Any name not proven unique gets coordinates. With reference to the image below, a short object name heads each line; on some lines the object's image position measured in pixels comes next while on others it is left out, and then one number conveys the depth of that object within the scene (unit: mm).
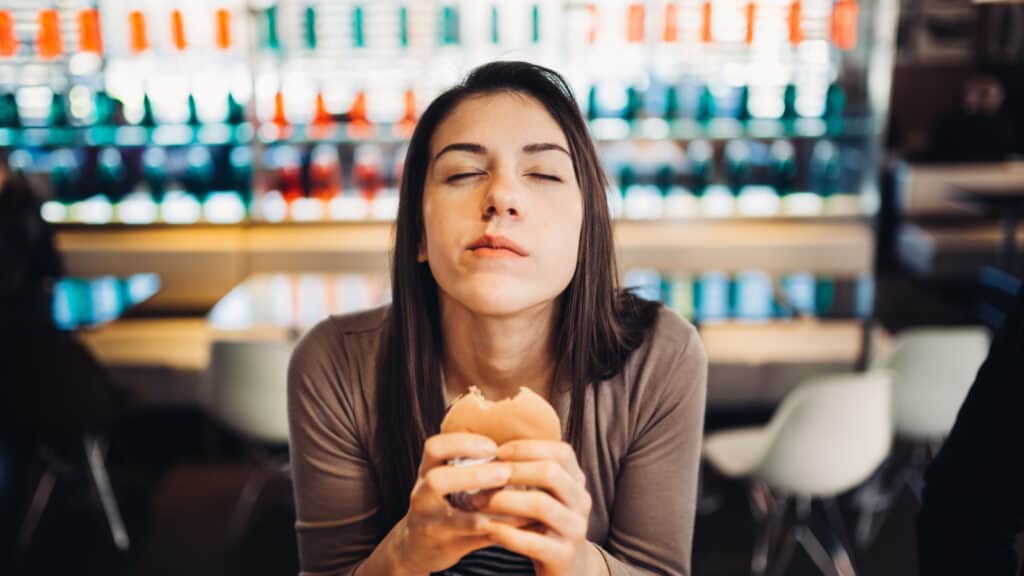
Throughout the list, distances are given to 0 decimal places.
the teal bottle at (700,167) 4648
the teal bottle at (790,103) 4555
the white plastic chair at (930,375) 2750
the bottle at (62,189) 4602
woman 1038
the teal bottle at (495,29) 4449
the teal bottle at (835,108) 4594
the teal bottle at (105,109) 4555
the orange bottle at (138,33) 4465
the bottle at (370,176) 4664
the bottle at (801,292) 3201
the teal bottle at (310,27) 4480
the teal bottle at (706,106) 4559
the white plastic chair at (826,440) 2451
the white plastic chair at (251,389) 2789
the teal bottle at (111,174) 4605
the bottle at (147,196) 4621
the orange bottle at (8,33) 4520
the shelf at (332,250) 4516
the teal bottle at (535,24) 4441
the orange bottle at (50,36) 4500
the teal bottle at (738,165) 4676
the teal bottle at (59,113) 4555
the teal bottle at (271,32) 4465
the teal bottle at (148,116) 4535
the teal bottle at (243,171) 4594
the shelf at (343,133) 4559
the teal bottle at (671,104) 4547
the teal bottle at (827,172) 4754
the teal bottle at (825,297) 3174
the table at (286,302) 3121
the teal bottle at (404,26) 4477
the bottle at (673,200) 4629
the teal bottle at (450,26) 4500
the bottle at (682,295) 3119
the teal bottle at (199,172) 4641
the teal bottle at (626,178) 4648
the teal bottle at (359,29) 4477
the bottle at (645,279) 3326
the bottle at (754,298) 3162
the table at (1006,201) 5113
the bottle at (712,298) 3141
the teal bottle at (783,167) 4688
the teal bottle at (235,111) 4547
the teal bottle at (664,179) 4633
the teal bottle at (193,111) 4531
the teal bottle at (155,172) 4633
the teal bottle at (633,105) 4523
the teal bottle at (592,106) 4498
